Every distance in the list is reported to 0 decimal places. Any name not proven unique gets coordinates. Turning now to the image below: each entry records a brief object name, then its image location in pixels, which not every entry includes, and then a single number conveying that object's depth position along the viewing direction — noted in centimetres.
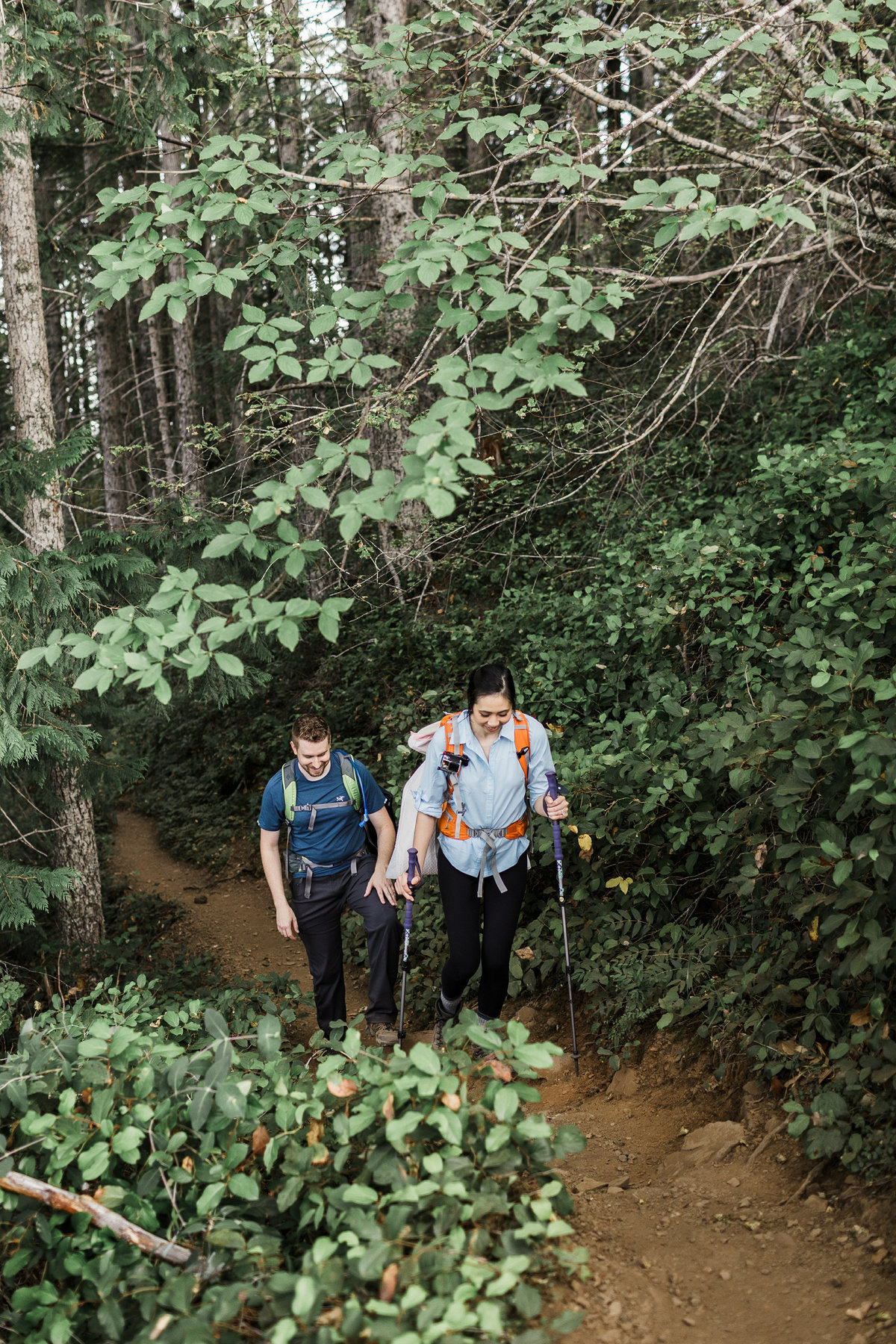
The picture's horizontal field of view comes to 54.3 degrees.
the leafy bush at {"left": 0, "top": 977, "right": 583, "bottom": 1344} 260
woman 448
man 514
